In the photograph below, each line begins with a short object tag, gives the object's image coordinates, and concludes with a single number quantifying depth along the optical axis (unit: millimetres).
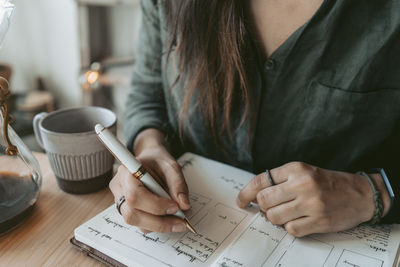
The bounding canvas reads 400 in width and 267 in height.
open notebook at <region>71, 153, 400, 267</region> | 413
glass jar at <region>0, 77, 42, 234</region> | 456
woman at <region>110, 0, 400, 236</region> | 465
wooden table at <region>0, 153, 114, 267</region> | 435
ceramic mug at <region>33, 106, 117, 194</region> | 517
